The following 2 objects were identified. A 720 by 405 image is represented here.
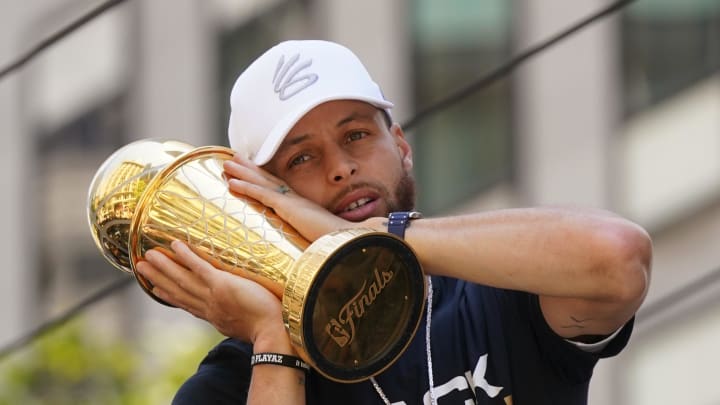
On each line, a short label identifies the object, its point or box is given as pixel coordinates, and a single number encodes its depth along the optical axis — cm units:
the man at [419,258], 511
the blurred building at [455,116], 2016
